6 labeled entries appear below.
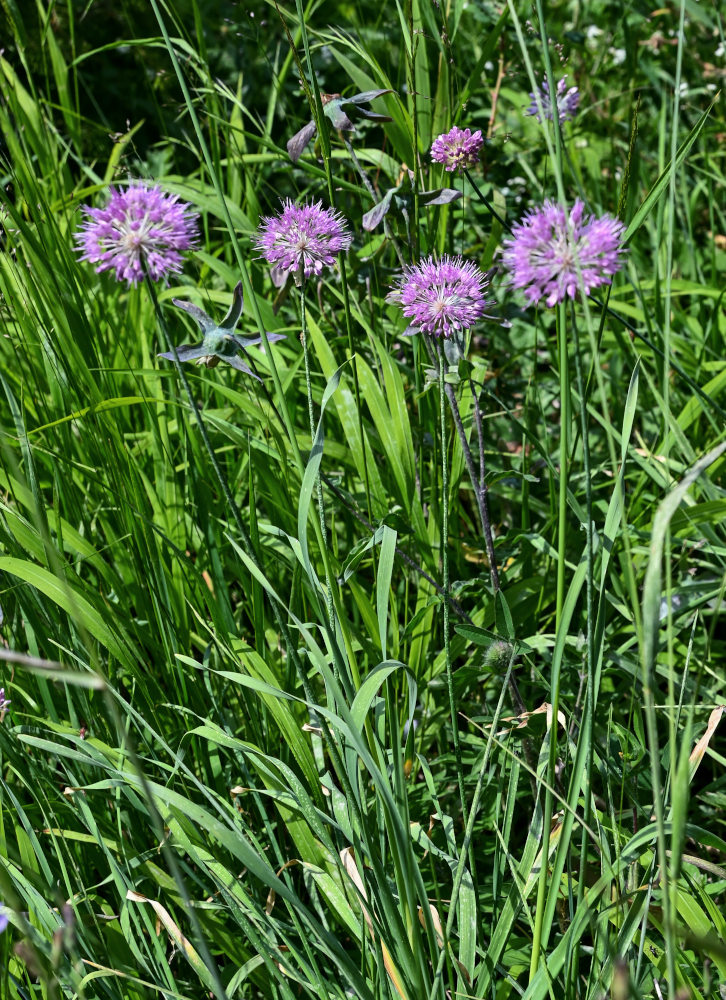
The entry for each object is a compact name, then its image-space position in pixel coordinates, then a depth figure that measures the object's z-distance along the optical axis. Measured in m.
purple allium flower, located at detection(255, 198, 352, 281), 1.16
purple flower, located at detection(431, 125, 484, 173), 1.24
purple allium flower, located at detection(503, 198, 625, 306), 1.06
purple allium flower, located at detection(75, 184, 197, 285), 1.11
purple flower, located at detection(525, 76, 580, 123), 1.32
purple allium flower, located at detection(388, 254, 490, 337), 1.16
